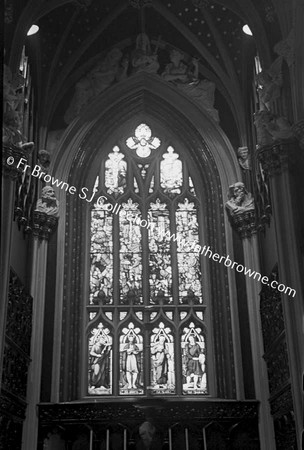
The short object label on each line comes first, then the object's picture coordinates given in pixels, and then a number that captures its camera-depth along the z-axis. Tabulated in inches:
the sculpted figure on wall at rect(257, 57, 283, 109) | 533.3
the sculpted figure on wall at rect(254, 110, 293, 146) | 510.3
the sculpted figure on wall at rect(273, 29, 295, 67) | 512.1
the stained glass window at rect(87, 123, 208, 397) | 571.2
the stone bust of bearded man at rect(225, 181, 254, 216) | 605.6
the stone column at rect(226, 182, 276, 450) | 533.6
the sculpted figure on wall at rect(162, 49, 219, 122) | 671.1
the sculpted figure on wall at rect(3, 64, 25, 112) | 501.3
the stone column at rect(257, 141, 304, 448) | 446.6
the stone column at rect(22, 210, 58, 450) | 527.5
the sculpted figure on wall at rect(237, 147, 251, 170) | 631.2
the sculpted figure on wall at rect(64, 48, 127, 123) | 666.2
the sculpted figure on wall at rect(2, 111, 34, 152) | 502.3
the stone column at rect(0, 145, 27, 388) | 454.9
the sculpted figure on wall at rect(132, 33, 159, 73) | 676.4
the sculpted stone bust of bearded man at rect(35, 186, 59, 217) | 605.6
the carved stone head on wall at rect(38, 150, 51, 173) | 629.0
